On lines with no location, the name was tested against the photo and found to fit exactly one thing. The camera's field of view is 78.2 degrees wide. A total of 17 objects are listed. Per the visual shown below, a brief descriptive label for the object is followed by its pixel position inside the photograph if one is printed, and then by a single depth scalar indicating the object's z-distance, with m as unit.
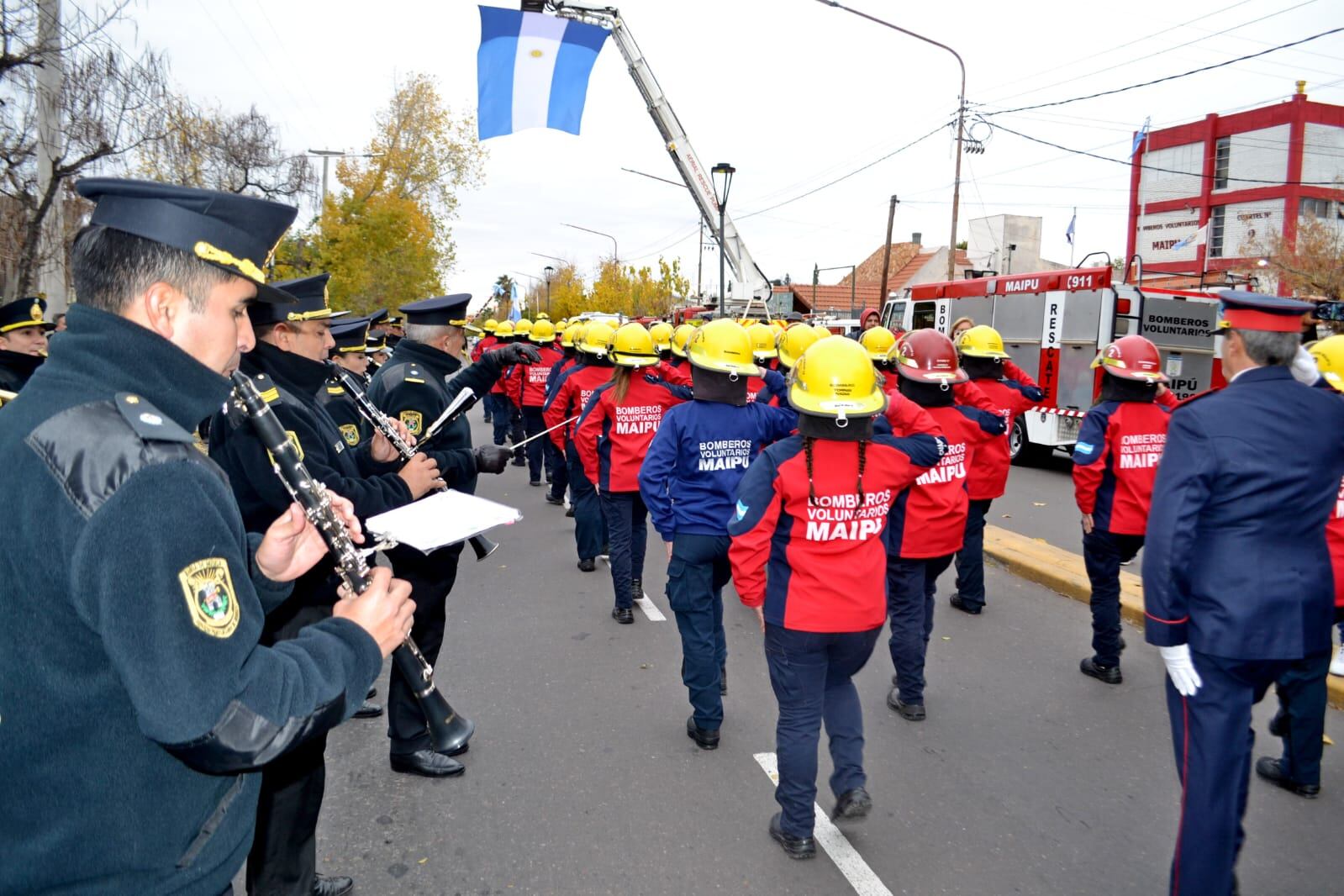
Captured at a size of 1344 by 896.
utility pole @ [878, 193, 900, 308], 32.38
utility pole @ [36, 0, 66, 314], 8.79
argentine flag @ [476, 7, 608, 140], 14.08
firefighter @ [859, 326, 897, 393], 6.68
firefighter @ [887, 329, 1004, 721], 4.64
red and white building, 33.09
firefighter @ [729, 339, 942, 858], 3.29
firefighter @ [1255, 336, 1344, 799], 3.69
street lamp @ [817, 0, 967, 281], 20.28
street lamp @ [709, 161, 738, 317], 16.59
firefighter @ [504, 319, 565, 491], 11.22
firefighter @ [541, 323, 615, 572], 7.43
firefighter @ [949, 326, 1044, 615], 6.06
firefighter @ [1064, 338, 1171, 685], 4.92
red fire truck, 12.30
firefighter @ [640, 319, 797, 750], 4.31
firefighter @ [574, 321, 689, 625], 6.10
